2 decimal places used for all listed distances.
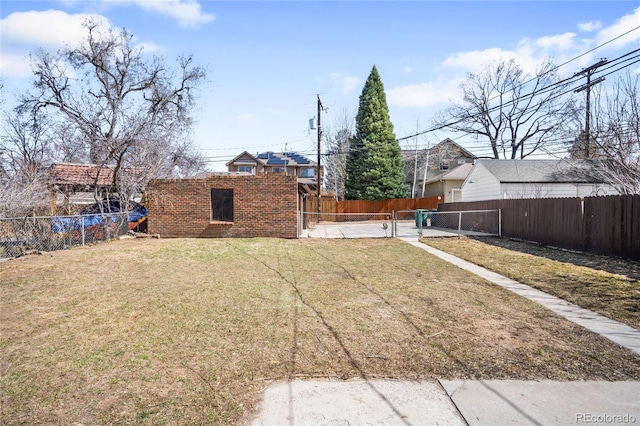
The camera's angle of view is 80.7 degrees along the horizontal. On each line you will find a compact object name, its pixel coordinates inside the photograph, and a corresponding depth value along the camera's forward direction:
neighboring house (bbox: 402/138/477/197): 41.75
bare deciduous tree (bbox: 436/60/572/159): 34.41
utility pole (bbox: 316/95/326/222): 28.49
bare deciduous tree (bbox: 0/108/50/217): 11.14
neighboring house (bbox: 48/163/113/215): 14.95
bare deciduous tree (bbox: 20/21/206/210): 15.58
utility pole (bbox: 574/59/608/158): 15.95
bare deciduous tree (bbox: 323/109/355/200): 40.47
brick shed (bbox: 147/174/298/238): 15.53
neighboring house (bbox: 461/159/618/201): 21.08
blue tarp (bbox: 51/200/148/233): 12.32
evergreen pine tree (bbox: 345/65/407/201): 32.53
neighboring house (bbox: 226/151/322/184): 45.88
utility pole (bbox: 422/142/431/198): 37.15
